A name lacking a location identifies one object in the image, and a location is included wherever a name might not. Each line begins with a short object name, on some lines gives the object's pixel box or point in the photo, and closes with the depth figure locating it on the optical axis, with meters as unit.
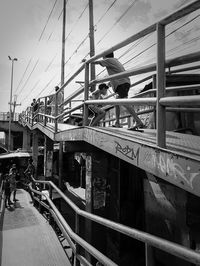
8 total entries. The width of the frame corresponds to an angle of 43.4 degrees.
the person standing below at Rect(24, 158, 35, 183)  13.95
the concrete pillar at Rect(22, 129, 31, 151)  28.59
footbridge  1.91
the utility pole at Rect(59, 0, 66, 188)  16.11
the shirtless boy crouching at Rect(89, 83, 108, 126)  4.67
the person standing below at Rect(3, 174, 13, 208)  9.42
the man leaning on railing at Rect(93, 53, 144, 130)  3.81
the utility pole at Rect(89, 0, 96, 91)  15.01
